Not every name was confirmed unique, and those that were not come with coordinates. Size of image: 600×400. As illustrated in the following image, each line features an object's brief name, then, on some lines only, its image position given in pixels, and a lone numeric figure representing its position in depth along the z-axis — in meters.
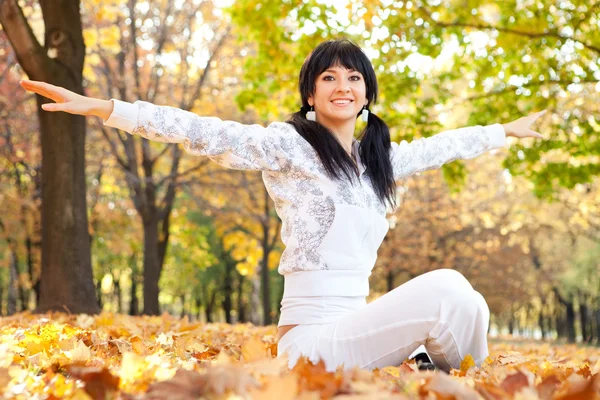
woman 2.88
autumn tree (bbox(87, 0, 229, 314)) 13.71
